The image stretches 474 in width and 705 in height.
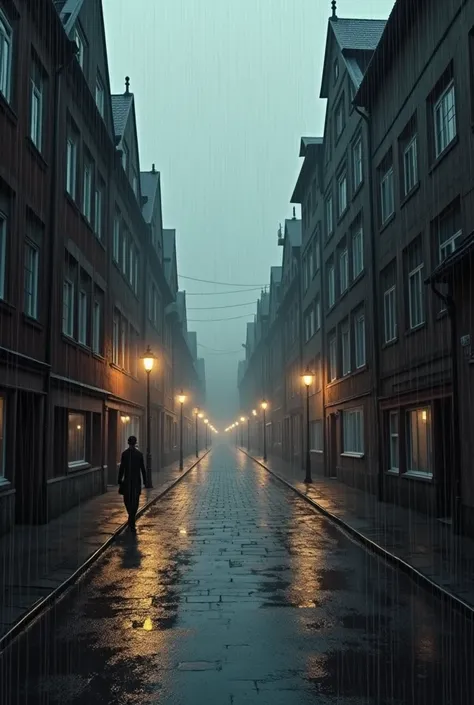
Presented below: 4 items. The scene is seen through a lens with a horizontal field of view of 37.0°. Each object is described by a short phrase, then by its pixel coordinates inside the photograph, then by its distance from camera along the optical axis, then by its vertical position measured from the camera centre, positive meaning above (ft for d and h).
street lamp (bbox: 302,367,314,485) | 86.19 -2.90
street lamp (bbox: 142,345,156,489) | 80.53 +7.13
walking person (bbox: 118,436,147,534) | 45.57 -3.30
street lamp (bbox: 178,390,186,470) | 128.66 +5.55
